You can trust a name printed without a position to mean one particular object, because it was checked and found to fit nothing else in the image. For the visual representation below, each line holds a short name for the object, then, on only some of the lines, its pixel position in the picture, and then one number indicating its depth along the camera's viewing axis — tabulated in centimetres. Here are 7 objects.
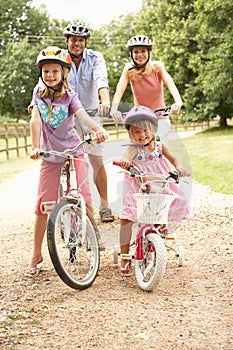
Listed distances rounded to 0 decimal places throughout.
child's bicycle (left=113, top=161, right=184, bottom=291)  652
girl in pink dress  686
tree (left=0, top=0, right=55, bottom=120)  6268
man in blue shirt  799
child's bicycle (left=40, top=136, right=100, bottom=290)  640
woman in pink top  800
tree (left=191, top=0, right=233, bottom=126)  3525
